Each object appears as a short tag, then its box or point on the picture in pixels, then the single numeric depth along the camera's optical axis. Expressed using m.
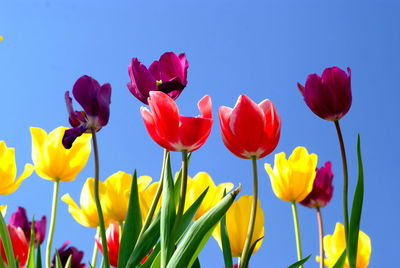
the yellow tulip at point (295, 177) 2.37
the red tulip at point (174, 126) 1.50
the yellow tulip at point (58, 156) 2.30
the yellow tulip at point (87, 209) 2.42
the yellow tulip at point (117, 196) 2.31
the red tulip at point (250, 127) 1.53
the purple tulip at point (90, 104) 1.62
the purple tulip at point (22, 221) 2.64
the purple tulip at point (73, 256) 2.60
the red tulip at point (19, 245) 2.20
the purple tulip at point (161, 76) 1.59
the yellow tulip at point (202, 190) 2.24
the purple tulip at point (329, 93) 1.72
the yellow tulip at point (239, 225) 2.18
